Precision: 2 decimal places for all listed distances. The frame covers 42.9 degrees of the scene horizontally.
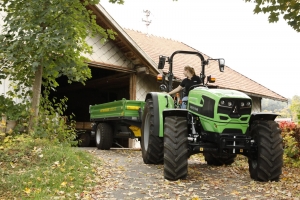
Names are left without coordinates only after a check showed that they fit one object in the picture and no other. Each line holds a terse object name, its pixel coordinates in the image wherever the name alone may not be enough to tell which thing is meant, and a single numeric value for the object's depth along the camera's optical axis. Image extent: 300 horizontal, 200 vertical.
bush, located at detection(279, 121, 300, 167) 10.03
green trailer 11.01
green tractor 6.34
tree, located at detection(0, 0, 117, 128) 7.98
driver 7.56
